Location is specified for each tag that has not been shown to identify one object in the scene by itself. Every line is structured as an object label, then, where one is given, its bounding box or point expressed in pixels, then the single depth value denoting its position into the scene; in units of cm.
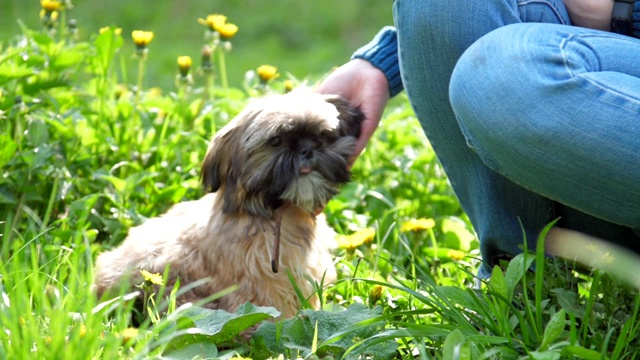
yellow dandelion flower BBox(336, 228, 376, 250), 527
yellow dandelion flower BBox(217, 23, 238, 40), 659
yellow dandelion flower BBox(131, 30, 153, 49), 647
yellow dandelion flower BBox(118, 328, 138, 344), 354
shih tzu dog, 457
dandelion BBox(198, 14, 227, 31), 655
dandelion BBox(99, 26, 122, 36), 637
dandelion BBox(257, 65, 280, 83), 652
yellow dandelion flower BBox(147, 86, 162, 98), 749
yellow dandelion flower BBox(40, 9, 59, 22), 666
